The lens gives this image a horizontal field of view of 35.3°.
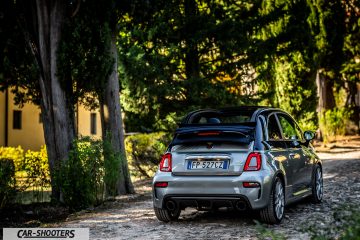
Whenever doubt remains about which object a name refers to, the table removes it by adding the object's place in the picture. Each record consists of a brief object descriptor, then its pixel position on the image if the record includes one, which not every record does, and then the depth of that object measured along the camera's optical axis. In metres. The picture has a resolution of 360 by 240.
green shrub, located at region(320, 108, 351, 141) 28.34
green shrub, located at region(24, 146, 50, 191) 12.39
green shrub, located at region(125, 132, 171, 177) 17.61
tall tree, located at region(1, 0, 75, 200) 12.33
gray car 7.84
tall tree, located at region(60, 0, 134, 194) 12.04
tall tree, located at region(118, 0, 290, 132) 17.72
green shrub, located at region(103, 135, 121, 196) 11.88
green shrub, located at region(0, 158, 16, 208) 10.58
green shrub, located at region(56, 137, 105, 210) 11.23
